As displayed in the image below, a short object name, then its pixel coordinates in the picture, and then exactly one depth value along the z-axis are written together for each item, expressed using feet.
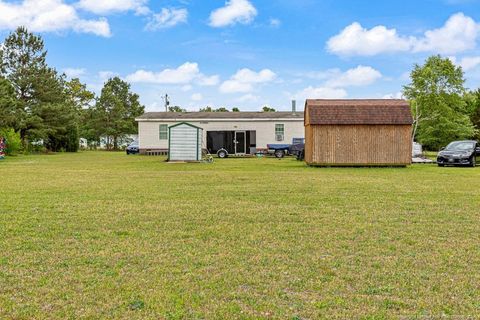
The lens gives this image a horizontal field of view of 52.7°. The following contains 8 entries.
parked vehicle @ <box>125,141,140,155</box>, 128.16
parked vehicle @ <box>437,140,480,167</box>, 69.36
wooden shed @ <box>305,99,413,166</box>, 67.05
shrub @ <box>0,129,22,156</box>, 102.85
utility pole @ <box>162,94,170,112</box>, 200.13
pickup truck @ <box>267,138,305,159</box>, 102.83
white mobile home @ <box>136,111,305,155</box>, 111.14
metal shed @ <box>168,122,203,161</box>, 82.48
